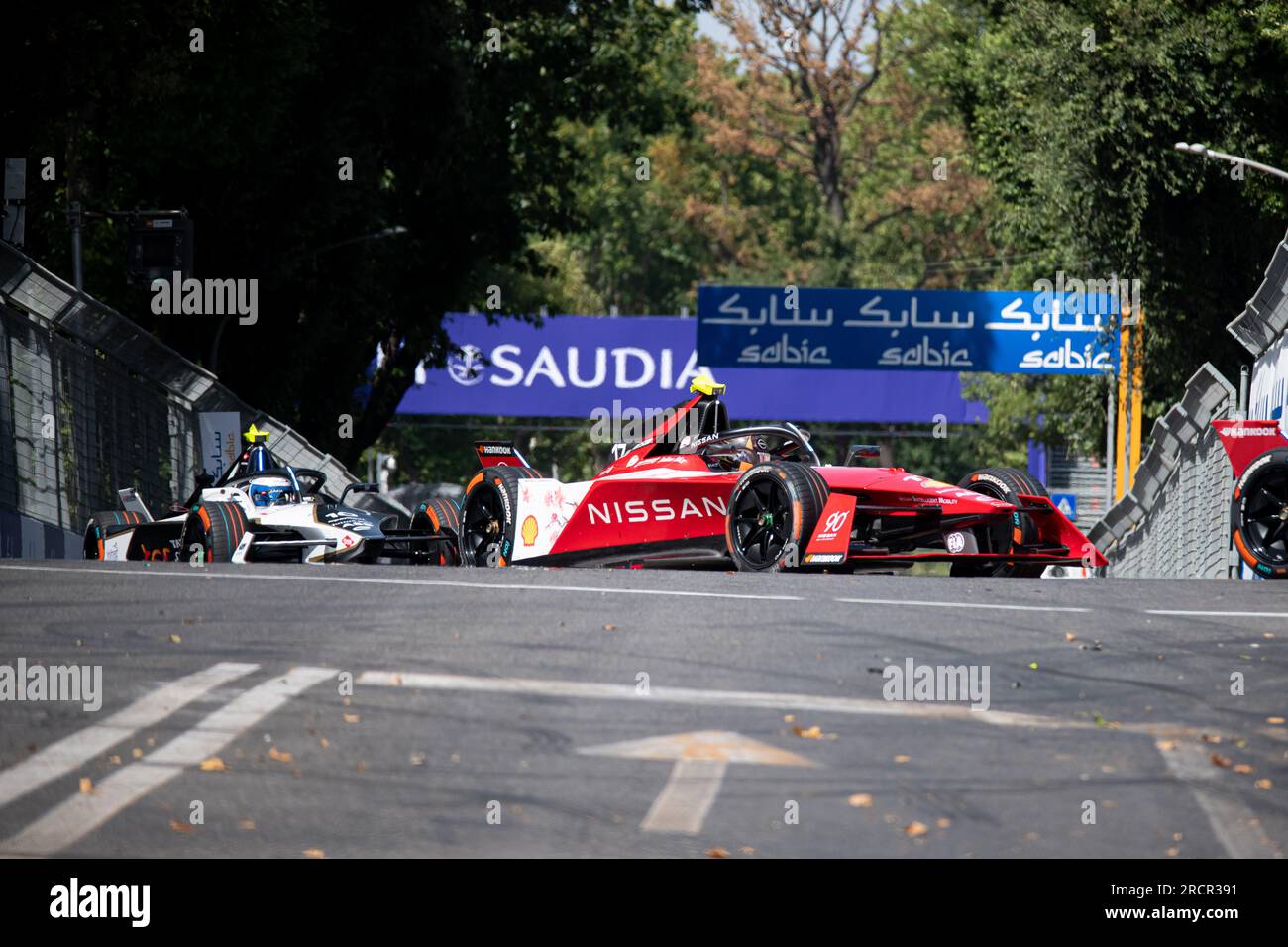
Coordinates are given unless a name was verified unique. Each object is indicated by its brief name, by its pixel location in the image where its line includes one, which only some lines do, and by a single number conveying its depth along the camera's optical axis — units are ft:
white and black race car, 60.03
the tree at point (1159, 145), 103.65
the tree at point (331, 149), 79.20
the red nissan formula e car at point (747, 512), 44.93
